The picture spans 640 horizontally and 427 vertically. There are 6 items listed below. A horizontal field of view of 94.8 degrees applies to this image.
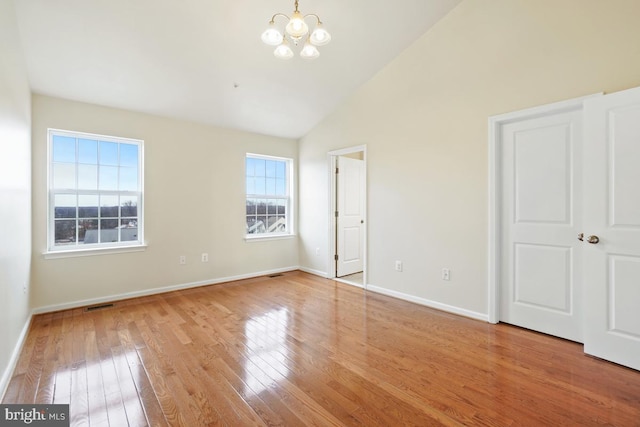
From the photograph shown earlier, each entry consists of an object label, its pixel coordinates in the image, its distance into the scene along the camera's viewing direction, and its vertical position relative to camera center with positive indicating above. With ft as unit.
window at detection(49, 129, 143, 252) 11.22 +0.90
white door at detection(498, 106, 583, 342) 8.36 -0.28
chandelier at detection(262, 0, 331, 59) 7.24 +4.64
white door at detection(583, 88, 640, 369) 6.96 -0.34
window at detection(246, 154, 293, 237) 16.38 +1.00
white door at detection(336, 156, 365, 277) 15.98 -0.15
